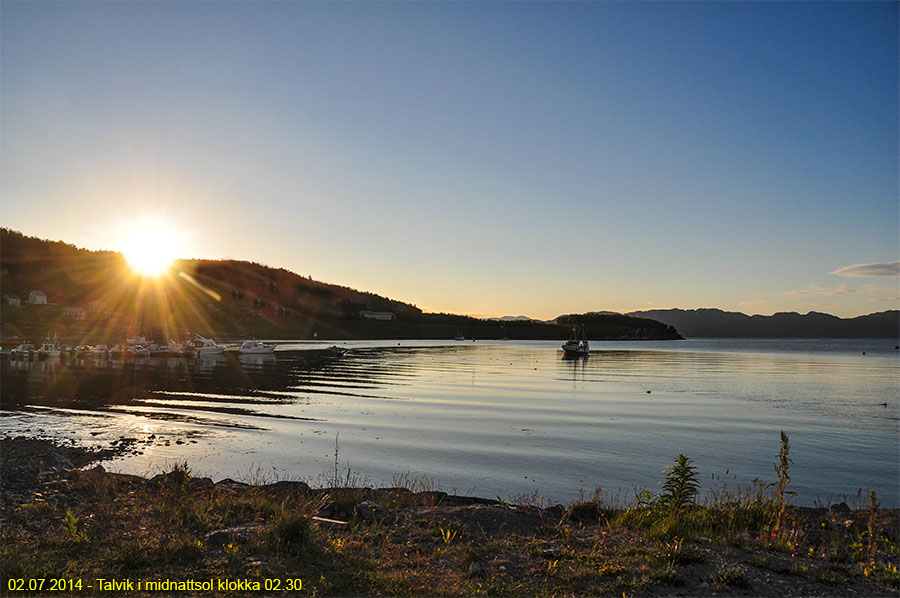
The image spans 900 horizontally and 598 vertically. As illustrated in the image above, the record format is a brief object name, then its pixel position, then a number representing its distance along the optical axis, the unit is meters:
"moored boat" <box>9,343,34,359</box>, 67.00
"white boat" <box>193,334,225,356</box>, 88.50
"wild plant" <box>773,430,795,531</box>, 9.79
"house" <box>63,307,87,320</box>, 125.46
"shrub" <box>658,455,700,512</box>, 11.16
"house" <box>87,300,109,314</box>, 137.50
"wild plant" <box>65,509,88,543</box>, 8.30
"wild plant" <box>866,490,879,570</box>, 8.49
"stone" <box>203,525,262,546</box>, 8.51
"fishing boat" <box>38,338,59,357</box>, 66.75
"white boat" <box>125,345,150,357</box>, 77.31
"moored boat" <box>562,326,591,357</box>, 114.12
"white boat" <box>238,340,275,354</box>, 94.62
